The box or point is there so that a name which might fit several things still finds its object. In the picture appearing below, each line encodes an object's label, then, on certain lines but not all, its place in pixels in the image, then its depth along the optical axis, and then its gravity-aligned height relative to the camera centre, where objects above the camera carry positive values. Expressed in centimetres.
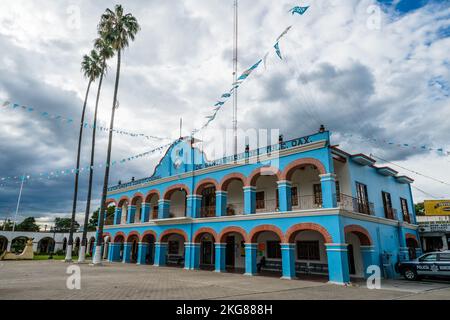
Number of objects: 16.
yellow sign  2733 +306
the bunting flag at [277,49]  1101 +677
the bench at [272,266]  1919 -143
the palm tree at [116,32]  2191 +1527
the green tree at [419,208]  4042 +455
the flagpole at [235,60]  1921 +1116
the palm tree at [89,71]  2564 +1406
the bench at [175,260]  2510 -145
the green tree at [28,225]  6636 +404
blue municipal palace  1488 +191
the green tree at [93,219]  5817 +448
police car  1448 -116
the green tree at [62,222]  7736 +525
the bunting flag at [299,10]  947 +702
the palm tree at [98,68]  2278 +1408
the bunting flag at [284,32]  1063 +721
